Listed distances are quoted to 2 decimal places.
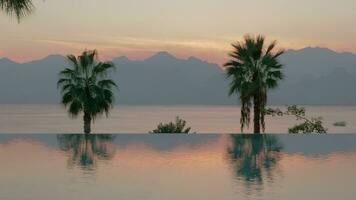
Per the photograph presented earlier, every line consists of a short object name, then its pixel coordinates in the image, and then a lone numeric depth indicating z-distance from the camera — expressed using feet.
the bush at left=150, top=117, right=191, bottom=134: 83.52
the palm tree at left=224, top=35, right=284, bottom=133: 77.30
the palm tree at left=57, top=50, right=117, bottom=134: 80.38
